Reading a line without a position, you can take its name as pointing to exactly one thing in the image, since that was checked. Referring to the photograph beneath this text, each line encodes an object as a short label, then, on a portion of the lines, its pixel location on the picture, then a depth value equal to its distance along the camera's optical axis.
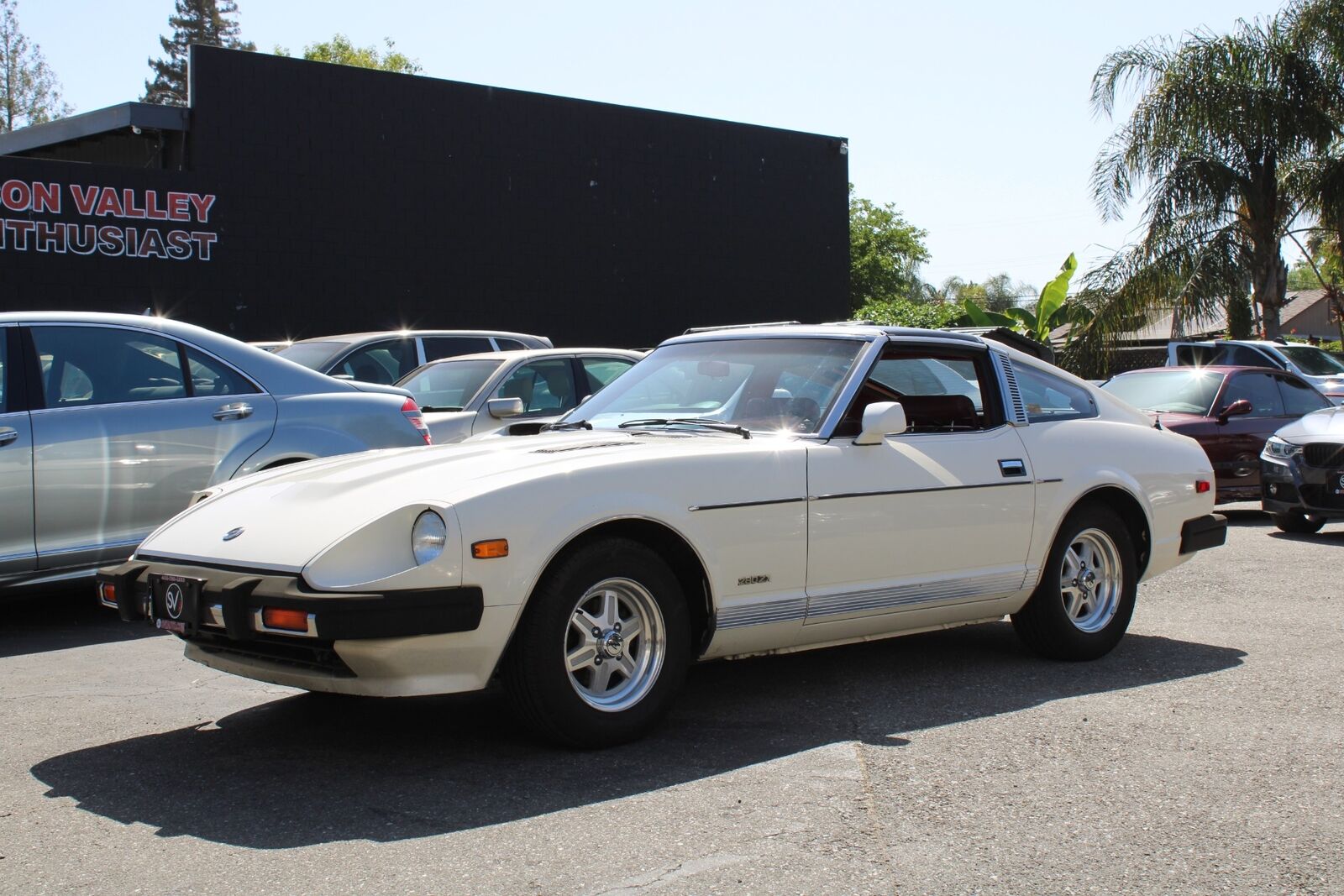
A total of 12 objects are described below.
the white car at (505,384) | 10.33
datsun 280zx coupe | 4.40
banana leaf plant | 28.62
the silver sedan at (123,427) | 6.72
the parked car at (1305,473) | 11.25
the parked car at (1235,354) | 18.55
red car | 13.02
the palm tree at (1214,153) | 22.69
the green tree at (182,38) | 71.12
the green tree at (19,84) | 62.97
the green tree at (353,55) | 65.25
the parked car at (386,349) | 11.58
